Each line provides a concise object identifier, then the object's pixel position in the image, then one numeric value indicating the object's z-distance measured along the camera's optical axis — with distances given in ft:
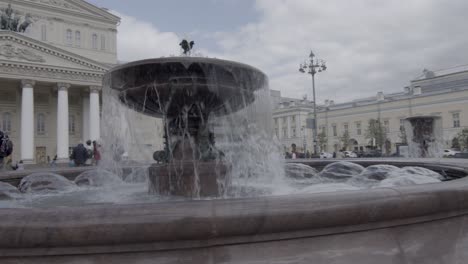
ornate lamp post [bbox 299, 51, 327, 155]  86.58
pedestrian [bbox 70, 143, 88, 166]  45.50
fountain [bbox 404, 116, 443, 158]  49.75
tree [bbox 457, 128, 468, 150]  146.56
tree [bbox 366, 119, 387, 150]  176.76
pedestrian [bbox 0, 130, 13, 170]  26.99
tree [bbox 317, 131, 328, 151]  204.13
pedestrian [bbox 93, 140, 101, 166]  54.03
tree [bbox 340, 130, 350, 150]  199.98
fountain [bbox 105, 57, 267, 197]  15.48
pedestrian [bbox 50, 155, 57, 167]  109.11
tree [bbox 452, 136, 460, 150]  152.15
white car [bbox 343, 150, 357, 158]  117.37
